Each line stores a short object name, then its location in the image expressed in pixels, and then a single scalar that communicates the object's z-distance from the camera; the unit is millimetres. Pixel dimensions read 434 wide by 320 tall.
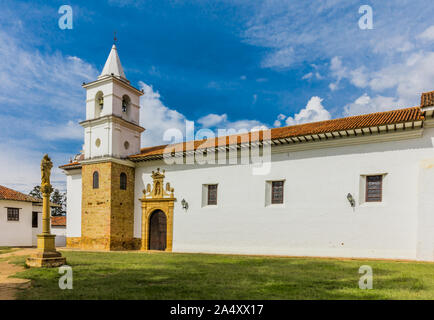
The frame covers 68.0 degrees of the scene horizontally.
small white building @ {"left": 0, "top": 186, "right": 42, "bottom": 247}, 25859
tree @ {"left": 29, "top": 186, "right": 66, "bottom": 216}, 57212
